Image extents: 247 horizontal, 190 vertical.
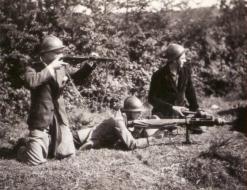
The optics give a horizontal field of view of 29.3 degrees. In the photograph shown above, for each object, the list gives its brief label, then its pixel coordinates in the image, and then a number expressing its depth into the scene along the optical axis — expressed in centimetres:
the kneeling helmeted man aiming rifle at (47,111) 725
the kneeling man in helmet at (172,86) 931
